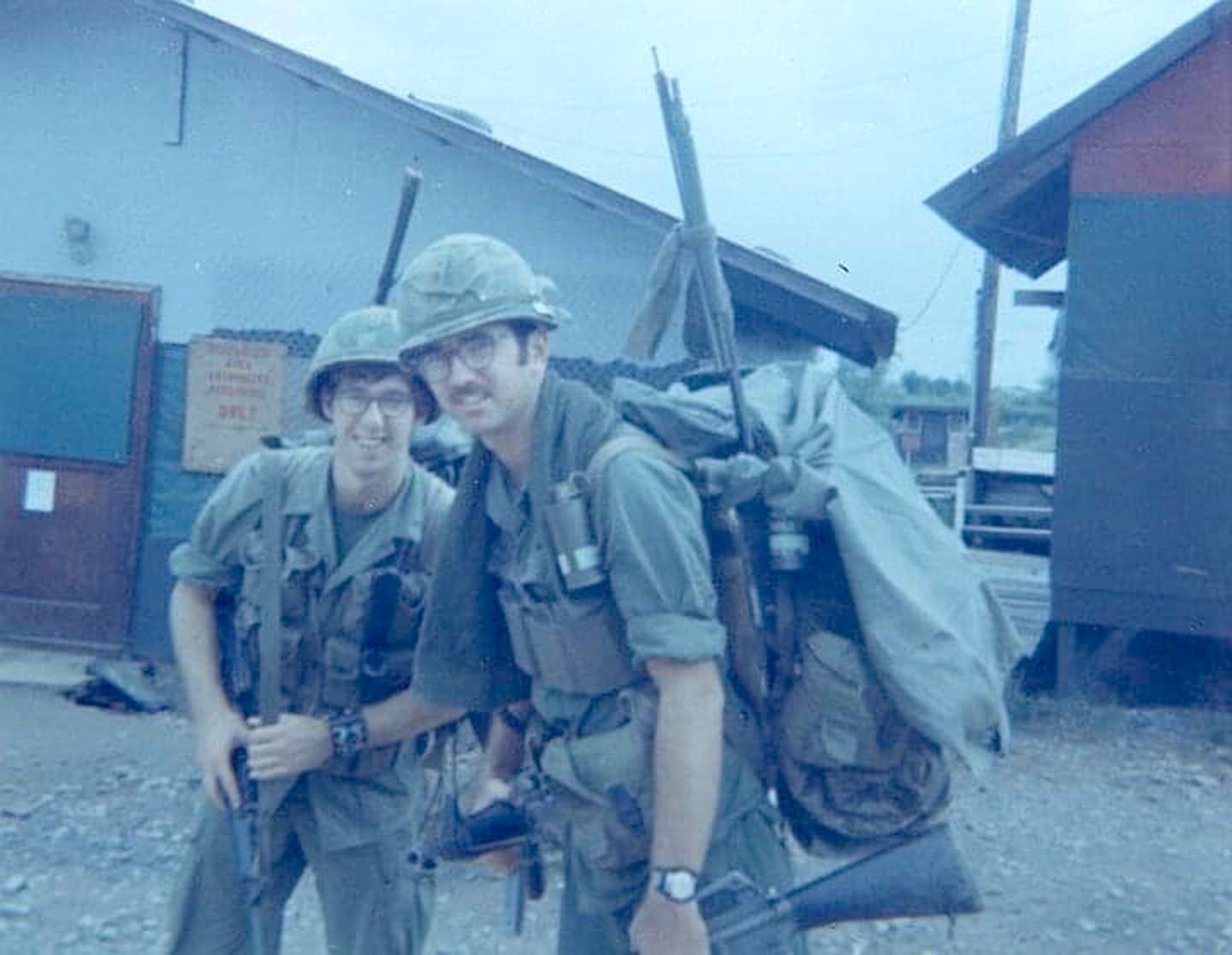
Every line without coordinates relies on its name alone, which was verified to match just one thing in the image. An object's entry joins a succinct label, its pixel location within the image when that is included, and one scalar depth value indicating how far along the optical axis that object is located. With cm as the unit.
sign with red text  1005
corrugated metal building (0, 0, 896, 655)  1009
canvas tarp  273
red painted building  1059
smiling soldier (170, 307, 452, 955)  356
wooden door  1043
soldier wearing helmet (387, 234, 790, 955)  264
